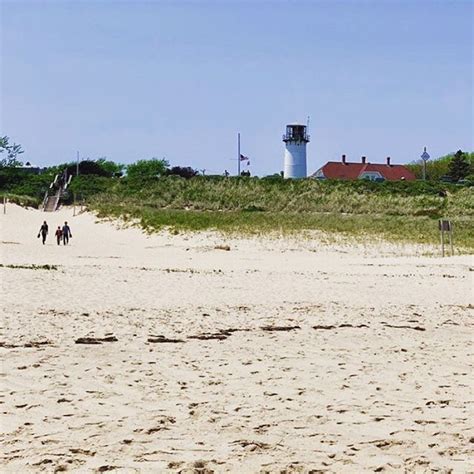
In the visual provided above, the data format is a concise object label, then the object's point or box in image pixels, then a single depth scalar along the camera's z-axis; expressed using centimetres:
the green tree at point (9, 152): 8892
